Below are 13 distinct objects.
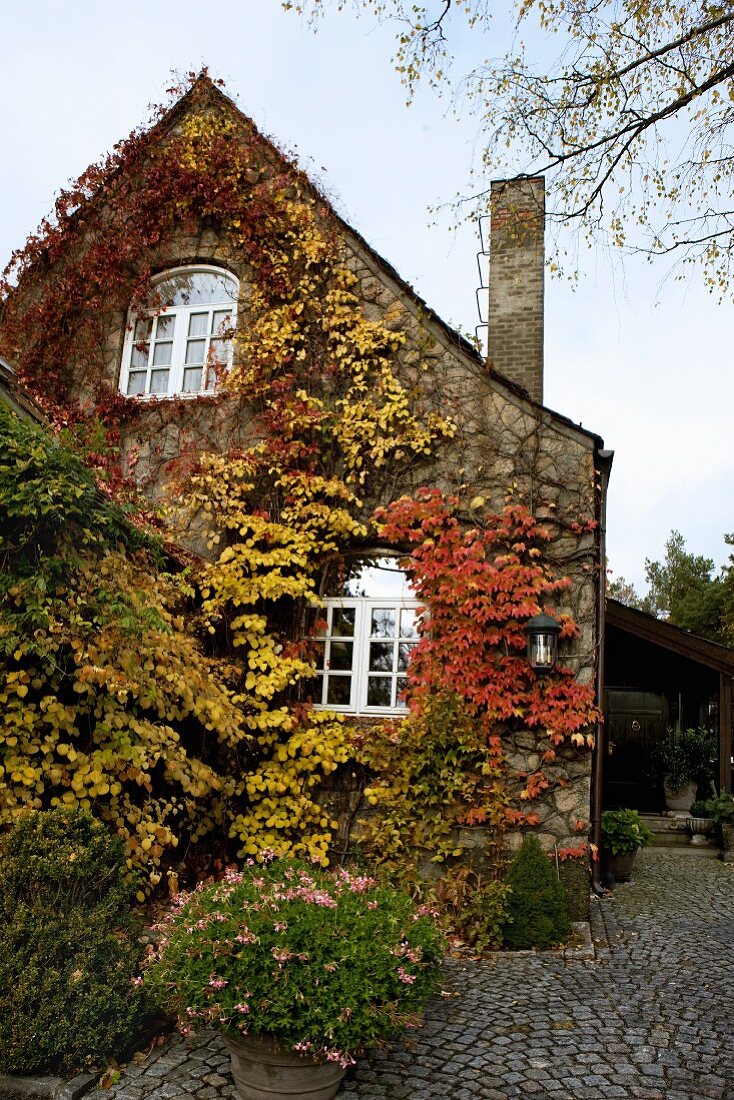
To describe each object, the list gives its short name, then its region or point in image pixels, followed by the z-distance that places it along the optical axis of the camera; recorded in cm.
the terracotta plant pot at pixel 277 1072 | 337
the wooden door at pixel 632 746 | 1241
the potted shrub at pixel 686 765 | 1159
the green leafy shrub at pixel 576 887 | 647
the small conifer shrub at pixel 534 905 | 602
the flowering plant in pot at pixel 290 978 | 327
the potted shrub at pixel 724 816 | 1047
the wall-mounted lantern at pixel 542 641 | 664
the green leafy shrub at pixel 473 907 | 604
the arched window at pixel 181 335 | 870
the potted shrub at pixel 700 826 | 1076
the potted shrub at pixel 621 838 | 815
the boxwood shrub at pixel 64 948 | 365
